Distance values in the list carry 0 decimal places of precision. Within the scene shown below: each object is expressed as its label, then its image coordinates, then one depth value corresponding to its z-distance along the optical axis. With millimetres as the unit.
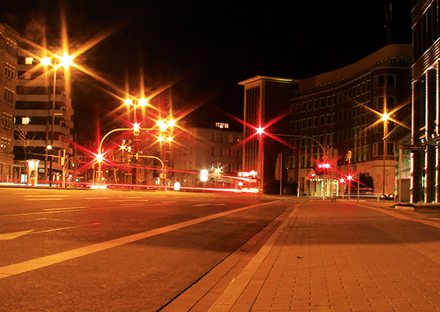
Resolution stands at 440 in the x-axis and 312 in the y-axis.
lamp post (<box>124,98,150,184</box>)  37147
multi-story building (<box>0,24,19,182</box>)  68500
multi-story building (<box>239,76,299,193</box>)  111875
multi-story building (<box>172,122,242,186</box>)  129500
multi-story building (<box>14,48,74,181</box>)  87312
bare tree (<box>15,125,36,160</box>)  82175
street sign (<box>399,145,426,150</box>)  34906
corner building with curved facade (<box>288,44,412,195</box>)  75500
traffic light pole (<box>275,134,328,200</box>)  49431
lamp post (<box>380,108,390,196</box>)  47625
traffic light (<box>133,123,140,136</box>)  39125
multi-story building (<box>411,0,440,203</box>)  38062
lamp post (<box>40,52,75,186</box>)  34062
